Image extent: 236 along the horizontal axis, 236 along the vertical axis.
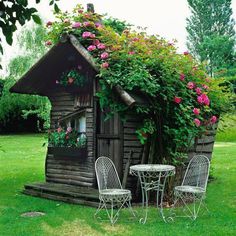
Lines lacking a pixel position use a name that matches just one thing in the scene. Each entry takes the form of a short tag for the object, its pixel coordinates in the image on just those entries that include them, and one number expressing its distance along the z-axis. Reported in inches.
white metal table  261.6
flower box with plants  346.4
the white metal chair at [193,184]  271.6
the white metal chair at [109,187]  262.7
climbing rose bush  302.8
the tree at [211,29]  1838.1
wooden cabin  323.6
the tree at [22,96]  1099.6
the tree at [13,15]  101.9
